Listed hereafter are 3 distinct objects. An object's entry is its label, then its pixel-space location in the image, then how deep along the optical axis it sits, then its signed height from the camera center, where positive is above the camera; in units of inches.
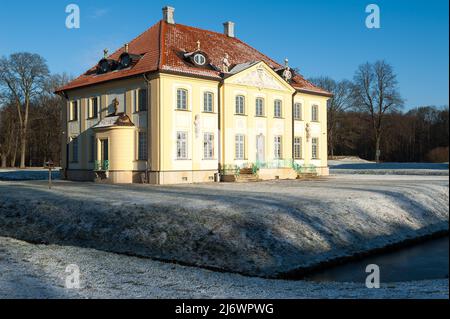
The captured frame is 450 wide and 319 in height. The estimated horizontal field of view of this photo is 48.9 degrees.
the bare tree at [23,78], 2071.9 +372.2
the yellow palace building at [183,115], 1111.0 +123.4
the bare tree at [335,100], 2600.9 +337.3
